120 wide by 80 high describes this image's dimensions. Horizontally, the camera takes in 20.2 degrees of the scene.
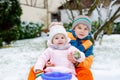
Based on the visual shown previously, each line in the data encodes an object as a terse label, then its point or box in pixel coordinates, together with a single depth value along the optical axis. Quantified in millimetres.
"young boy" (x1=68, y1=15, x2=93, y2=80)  4317
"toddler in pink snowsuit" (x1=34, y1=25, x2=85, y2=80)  4027
